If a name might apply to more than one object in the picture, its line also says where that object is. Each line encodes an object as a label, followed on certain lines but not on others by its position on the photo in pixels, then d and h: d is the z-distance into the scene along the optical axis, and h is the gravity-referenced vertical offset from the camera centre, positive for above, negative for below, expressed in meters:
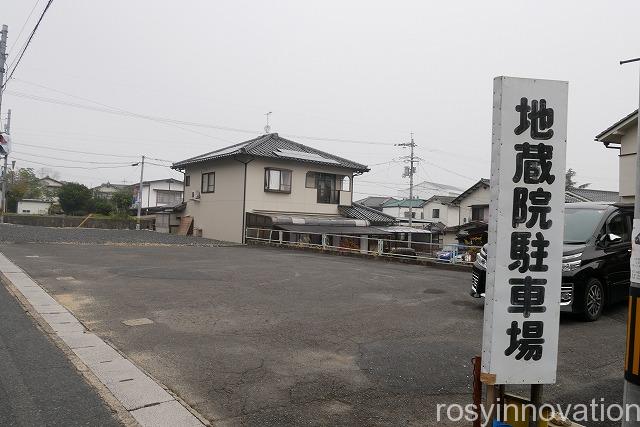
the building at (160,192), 55.97 +2.97
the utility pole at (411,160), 42.41 +6.28
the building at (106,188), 66.56 +3.95
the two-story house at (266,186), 25.66 +2.13
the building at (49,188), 61.16 +3.35
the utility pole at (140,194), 38.44 +1.82
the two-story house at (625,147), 14.19 +2.92
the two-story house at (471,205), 36.34 +2.21
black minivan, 6.33 -0.33
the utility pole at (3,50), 16.58 +5.84
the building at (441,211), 47.56 +2.05
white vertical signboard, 3.07 +0.02
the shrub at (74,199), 45.84 +1.37
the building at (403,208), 54.72 +2.48
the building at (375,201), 66.30 +3.85
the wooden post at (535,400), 3.06 -1.13
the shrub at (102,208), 46.66 +0.60
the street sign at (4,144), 16.61 +2.38
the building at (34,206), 55.91 +0.58
